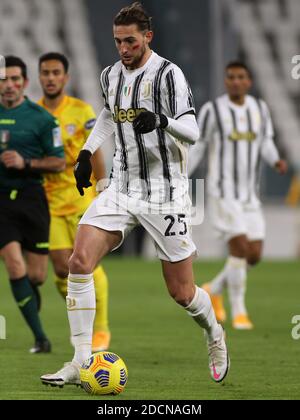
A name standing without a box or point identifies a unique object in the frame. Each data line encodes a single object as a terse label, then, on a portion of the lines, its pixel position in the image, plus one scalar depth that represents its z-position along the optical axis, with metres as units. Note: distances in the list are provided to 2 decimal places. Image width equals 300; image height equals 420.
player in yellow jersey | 17.39
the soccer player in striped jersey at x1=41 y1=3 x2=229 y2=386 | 12.72
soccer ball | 12.29
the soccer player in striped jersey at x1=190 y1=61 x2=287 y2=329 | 21.30
